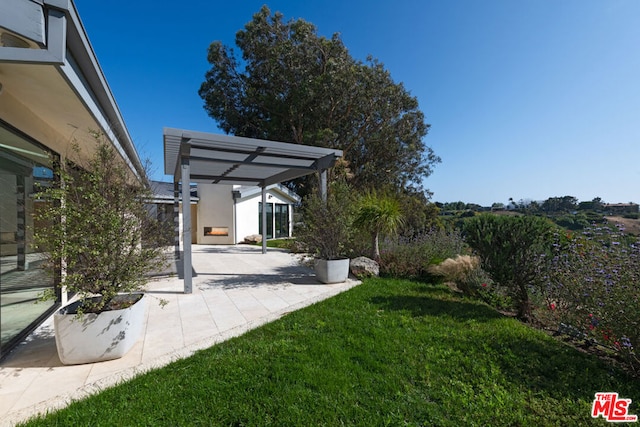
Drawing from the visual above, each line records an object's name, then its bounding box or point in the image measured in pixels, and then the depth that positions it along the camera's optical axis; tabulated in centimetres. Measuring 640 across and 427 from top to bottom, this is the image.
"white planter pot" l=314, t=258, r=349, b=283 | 669
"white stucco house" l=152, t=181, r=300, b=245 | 1645
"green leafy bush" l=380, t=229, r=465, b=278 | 741
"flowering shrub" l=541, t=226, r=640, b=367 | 287
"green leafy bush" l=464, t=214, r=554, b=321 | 440
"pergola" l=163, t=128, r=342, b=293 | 577
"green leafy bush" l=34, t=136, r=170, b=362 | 300
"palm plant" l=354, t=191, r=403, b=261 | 744
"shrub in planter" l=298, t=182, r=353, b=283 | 675
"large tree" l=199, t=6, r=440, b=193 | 1639
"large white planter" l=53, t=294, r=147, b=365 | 294
